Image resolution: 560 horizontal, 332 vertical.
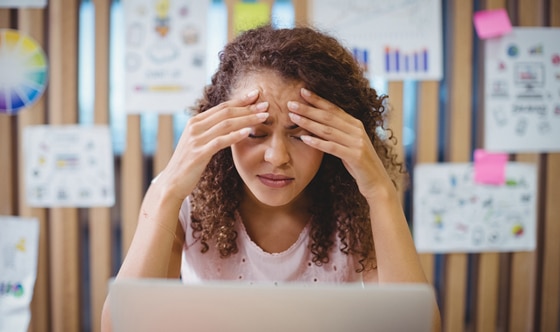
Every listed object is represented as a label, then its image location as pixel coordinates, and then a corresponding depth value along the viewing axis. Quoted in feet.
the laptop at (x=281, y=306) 1.51
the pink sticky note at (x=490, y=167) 4.93
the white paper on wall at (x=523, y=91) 4.89
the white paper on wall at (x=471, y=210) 4.96
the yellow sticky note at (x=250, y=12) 4.81
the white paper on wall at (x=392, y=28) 4.81
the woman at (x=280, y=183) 2.77
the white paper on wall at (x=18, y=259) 4.86
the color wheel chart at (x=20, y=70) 4.82
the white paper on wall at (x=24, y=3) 4.79
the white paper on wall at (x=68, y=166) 4.86
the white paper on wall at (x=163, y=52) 4.81
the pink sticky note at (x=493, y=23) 4.81
